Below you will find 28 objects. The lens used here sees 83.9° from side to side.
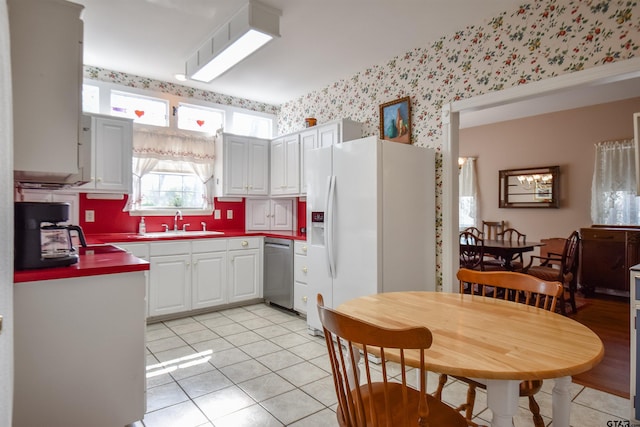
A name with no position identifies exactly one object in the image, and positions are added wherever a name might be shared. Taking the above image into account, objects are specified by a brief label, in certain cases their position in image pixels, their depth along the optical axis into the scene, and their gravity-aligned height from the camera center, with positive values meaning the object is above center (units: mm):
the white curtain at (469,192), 6746 +460
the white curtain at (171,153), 4096 +765
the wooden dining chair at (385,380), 1046 -542
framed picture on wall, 3408 +948
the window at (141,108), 4062 +1277
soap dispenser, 4070 -138
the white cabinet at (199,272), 3697 -634
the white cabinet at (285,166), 4367 +644
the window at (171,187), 4266 +361
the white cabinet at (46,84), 1687 +648
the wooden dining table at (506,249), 4180 -394
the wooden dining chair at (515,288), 1549 -370
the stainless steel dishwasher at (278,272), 4016 -654
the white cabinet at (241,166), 4469 +642
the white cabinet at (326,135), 3760 +901
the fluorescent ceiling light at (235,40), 2652 +1422
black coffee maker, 1708 -101
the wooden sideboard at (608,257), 4668 -555
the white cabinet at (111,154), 3623 +644
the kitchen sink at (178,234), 3845 -206
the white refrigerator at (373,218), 2791 -15
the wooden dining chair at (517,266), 4402 -620
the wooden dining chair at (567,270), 3969 -631
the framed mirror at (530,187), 5684 +486
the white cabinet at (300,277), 3754 -658
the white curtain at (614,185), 4992 +450
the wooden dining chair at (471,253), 4312 -457
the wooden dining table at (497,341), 1083 -449
